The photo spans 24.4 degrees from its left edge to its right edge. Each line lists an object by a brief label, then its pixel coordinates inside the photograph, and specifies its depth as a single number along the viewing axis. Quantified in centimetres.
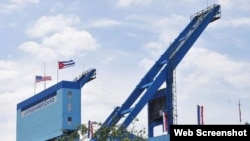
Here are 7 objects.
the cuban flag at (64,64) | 9706
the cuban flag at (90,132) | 4753
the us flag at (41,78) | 10162
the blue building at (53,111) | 9100
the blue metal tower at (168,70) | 7375
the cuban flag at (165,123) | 6531
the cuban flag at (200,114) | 6338
